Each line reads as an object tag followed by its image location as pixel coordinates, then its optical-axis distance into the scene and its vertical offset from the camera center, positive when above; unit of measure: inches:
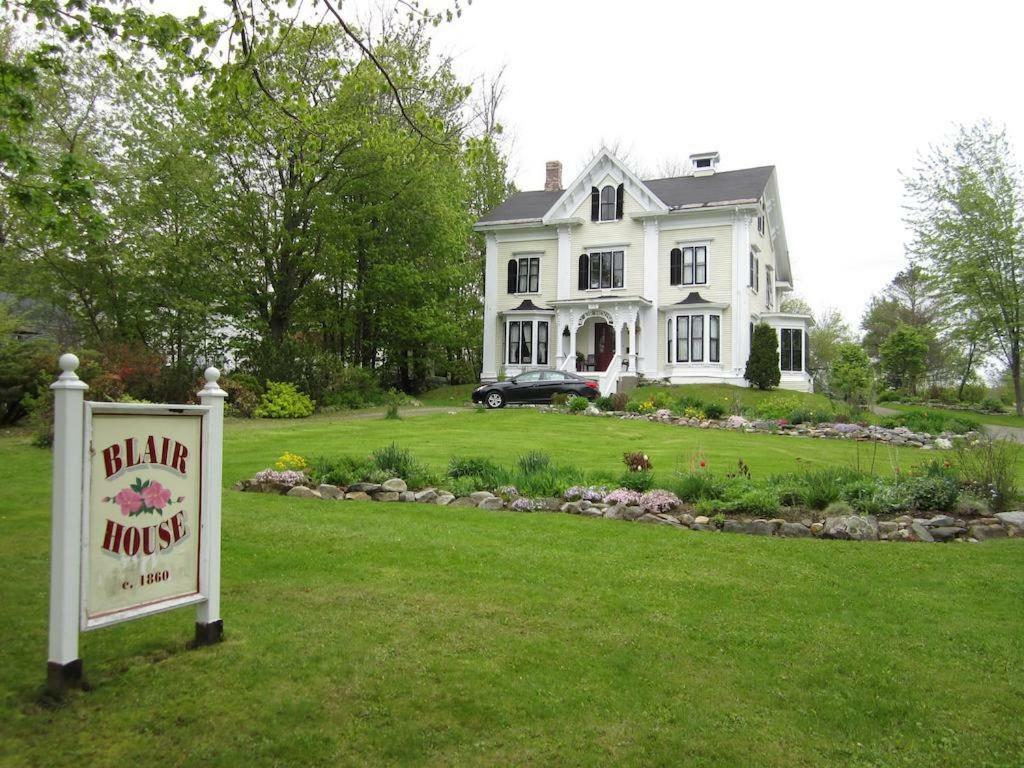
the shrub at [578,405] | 859.4 -7.0
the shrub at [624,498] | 304.8 -41.8
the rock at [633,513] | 293.6 -46.5
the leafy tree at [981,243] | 1214.3 +276.6
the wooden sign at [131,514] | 132.0 -24.3
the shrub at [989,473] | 306.2 -30.2
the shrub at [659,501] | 298.7 -42.5
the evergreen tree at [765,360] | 1093.8 +63.5
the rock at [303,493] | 329.3 -44.7
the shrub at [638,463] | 373.7 -32.8
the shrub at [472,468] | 356.5 -35.4
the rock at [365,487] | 332.8 -42.2
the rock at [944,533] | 272.5 -48.9
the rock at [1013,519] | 277.1 -44.5
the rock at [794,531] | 273.9 -49.3
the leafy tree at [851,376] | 872.9 +40.8
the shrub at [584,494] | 313.9 -41.6
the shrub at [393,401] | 748.6 -5.8
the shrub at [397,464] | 350.6 -33.4
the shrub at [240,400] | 808.9 -5.7
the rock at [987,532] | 273.0 -48.7
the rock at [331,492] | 330.3 -44.2
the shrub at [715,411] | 770.2 -10.8
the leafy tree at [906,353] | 1471.5 +104.1
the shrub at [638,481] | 328.8 -37.4
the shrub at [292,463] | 369.7 -35.3
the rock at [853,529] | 268.8 -47.5
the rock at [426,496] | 322.3 -44.5
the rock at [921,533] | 270.4 -48.9
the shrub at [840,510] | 286.0 -43.1
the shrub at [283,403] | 817.5 -9.0
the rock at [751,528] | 277.0 -48.9
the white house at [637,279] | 1149.1 +205.9
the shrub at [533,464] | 349.9 -32.3
